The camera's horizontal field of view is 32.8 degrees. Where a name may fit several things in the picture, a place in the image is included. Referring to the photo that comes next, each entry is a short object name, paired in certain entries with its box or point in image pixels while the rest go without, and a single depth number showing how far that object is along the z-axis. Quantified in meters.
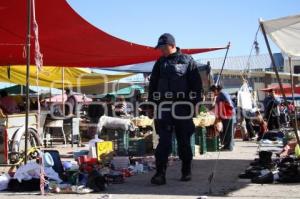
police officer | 6.82
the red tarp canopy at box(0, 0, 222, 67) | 9.02
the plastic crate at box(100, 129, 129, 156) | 10.69
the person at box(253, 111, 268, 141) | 16.00
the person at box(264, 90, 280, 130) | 16.07
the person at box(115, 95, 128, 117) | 16.77
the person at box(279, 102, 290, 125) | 18.06
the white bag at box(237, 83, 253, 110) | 16.89
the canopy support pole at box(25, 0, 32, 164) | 7.00
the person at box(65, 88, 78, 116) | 15.60
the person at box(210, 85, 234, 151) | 11.67
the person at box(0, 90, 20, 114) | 13.56
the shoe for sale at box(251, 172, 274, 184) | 6.56
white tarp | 6.70
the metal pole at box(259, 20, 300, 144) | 6.62
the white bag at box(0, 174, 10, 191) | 6.46
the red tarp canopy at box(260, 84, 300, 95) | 28.63
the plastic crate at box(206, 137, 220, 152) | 11.44
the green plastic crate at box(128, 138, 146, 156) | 10.75
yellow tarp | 18.83
